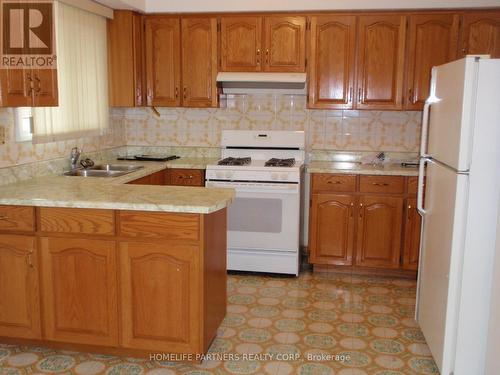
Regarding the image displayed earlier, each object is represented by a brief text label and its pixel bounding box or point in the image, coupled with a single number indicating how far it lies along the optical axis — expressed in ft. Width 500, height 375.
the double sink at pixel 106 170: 13.15
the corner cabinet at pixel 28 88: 9.42
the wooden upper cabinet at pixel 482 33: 13.61
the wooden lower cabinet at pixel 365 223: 13.84
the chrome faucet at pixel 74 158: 13.30
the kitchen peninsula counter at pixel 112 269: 8.65
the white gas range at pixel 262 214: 13.78
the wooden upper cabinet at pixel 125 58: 14.51
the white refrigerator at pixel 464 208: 7.70
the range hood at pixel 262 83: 14.20
